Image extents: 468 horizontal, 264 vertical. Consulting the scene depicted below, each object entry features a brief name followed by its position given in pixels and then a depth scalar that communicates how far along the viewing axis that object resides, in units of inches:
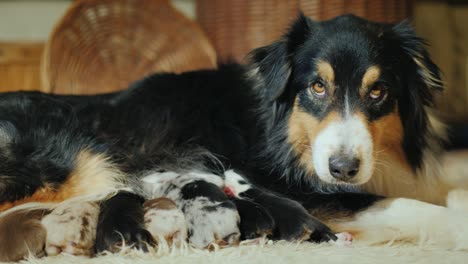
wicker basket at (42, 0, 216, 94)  118.2
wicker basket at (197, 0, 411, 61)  117.0
